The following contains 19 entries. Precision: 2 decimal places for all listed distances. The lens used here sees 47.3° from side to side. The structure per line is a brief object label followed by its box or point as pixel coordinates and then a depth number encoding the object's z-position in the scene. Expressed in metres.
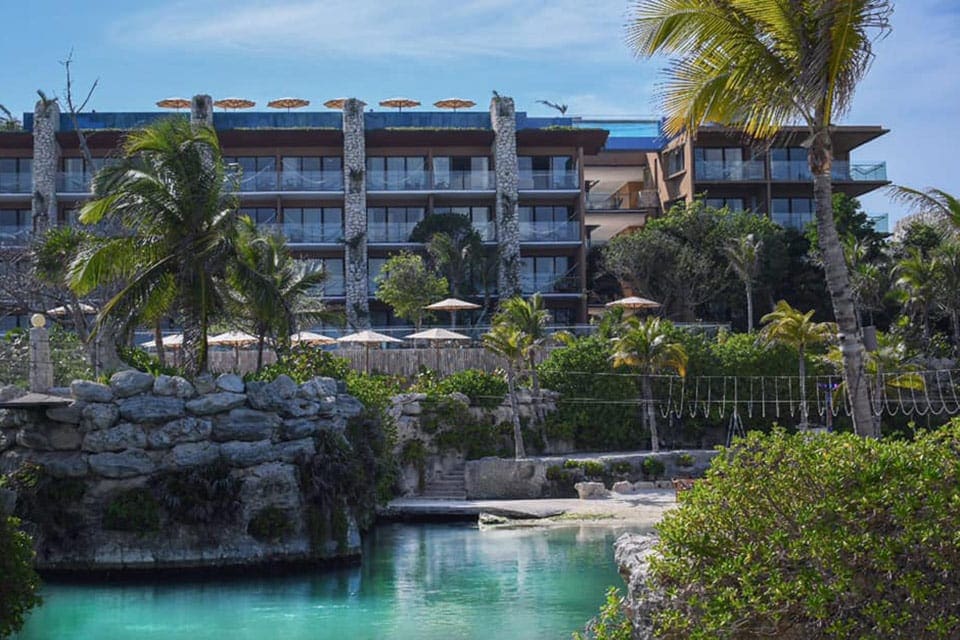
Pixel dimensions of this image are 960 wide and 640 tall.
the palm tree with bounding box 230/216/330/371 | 23.16
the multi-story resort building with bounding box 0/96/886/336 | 47.41
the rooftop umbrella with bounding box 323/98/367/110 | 49.00
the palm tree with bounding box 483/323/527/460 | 31.89
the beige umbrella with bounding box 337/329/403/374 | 35.06
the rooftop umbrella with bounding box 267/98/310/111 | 48.91
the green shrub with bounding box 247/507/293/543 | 21.77
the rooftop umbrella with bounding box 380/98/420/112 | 50.48
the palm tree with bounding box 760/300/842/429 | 33.00
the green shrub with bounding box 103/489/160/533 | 20.98
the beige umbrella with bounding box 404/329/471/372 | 35.19
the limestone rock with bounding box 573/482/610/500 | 30.30
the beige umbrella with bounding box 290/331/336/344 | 34.24
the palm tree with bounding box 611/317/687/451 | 33.56
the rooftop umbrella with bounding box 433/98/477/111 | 49.66
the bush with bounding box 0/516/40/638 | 12.95
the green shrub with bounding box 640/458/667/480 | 32.44
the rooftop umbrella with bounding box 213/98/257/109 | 49.25
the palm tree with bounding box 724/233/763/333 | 41.56
